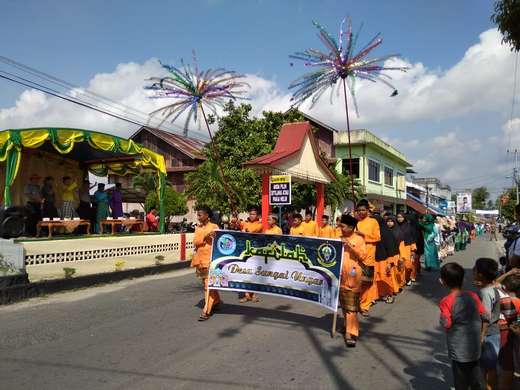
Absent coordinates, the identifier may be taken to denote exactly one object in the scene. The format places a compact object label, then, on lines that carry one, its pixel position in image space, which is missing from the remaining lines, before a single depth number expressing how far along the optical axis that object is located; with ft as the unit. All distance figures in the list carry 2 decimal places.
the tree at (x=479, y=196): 364.38
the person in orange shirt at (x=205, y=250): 22.66
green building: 101.81
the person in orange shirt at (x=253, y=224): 28.25
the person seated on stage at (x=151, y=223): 59.00
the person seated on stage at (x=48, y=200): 49.85
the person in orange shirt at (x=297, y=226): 27.96
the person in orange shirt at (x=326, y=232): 30.73
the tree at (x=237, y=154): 65.51
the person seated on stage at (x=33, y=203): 46.98
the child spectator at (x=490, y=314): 11.85
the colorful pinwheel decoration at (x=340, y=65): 27.17
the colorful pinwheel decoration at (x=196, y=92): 28.89
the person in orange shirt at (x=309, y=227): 29.48
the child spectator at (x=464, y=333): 10.96
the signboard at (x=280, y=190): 37.29
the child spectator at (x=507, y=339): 12.22
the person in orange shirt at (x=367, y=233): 23.89
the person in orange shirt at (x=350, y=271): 18.67
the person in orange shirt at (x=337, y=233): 29.91
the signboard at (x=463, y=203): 204.63
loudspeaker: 28.84
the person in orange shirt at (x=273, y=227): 27.25
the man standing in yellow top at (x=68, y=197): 52.65
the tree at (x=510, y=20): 23.12
